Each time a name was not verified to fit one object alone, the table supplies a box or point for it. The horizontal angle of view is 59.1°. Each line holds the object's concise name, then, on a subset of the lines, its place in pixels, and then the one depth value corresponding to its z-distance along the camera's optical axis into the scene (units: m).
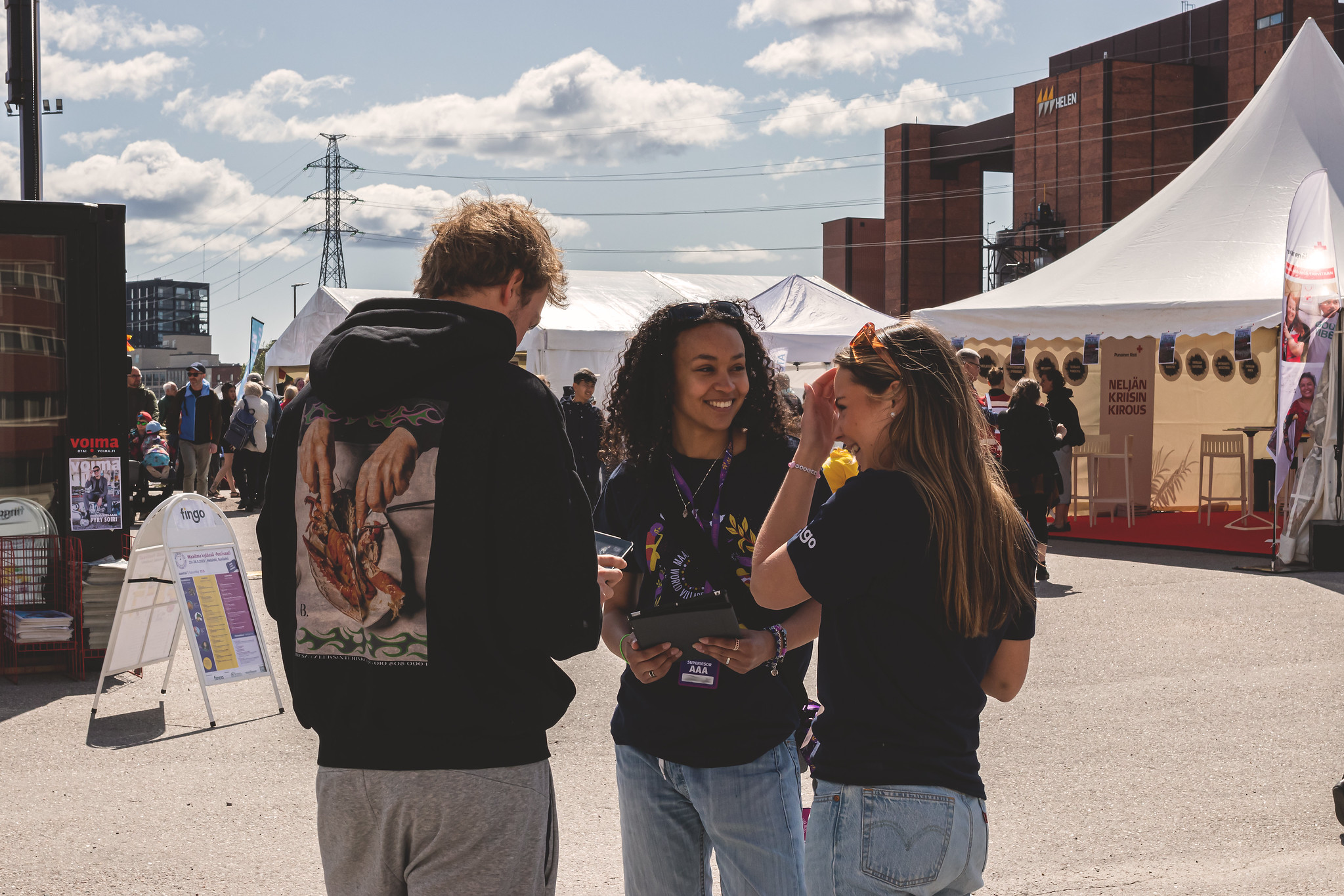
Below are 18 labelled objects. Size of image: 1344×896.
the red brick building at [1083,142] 37.19
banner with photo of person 10.62
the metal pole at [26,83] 10.88
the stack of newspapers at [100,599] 7.04
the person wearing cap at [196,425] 16.30
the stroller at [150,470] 14.94
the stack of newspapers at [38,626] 6.79
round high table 14.38
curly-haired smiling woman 2.37
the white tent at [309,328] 21.47
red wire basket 6.92
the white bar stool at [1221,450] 14.94
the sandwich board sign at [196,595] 6.03
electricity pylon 59.03
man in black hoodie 1.87
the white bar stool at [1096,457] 14.52
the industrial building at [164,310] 161.38
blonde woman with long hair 2.13
